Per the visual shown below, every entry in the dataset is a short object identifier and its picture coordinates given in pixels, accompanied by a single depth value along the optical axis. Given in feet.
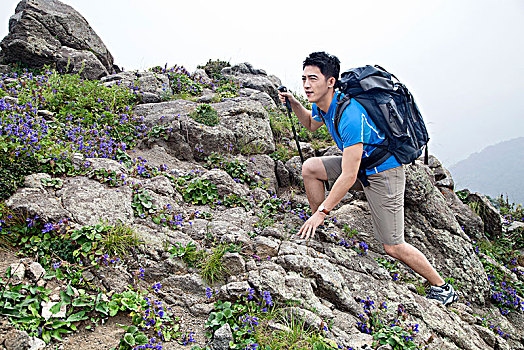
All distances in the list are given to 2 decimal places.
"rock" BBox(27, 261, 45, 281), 12.34
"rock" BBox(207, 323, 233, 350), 11.50
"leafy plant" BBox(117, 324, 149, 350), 10.85
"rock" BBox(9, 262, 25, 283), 12.03
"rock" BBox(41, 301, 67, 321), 11.16
